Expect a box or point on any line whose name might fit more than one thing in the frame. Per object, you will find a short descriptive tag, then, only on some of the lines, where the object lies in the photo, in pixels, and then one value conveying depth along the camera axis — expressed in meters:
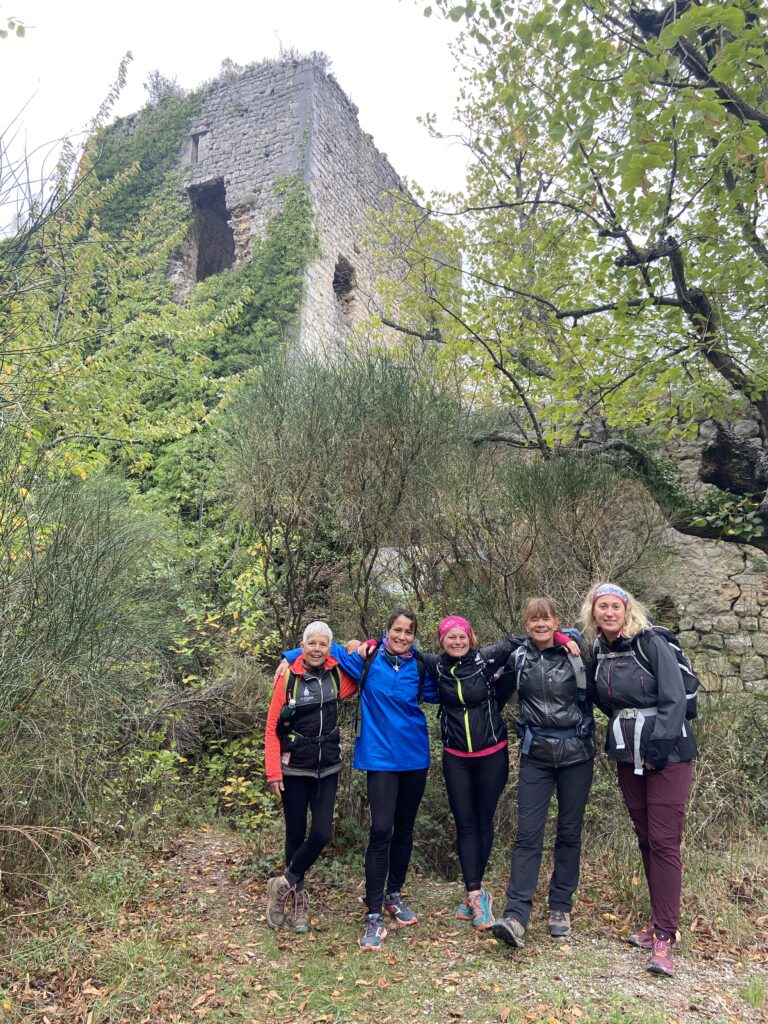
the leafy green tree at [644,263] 4.17
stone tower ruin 11.67
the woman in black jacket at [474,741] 3.53
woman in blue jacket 3.48
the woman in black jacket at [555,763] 3.31
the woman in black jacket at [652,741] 3.08
